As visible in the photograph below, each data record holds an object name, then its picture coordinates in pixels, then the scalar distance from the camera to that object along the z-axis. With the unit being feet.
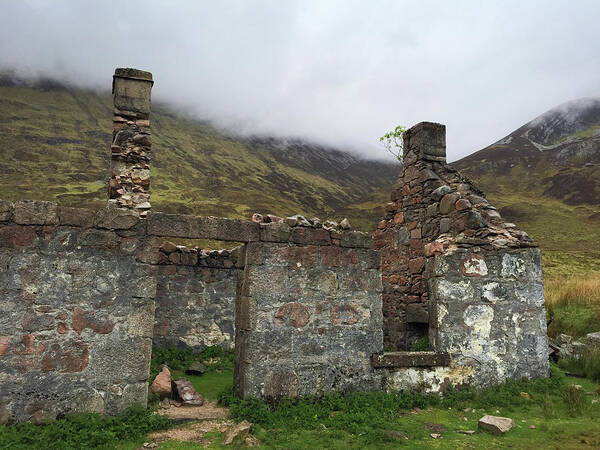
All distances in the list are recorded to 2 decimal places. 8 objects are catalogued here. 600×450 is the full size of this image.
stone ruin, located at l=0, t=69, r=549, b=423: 16.98
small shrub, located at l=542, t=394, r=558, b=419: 19.32
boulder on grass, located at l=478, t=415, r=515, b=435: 17.20
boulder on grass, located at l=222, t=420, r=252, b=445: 16.01
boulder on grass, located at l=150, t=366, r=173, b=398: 21.18
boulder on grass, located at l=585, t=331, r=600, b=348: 27.45
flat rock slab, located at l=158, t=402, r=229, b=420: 18.62
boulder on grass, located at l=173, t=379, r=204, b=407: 21.12
